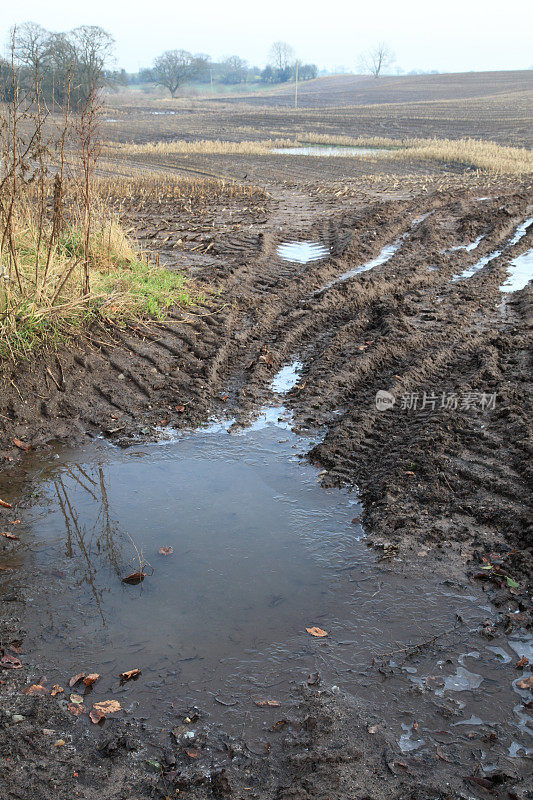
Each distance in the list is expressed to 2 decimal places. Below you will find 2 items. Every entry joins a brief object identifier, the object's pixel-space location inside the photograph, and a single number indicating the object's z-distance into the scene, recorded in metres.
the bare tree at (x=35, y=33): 49.29
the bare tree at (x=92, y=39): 53.56
